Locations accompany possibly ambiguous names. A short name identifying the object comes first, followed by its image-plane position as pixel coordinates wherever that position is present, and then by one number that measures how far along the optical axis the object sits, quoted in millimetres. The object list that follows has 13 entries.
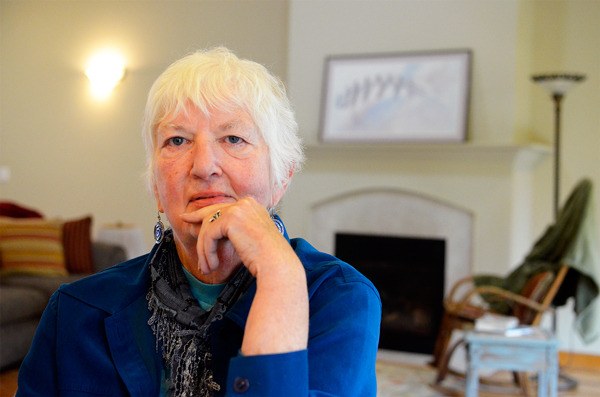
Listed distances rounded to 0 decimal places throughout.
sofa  4477
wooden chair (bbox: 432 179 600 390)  4414
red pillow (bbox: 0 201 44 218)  5414
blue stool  3734
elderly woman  992
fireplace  5418
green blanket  4562
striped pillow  5020
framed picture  5281
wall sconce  6648
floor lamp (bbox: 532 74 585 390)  4945
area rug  4473
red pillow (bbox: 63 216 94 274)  5250
